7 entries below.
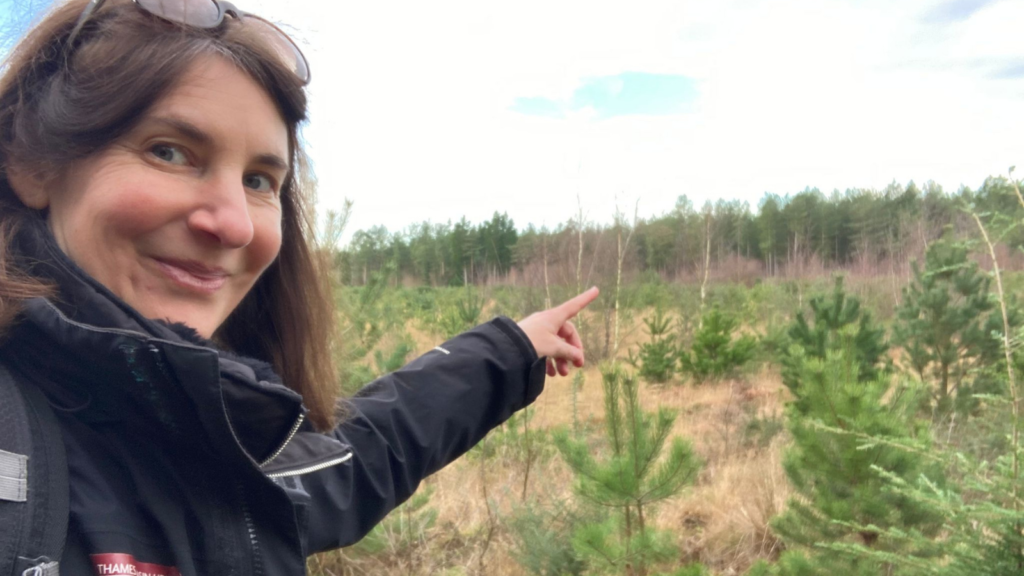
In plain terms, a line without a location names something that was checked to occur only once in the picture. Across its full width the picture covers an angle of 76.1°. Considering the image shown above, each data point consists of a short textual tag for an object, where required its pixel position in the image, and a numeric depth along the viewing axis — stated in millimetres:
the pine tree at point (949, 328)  6059
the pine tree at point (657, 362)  9227
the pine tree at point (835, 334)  5988
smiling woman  874
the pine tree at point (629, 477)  2398
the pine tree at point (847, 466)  2295
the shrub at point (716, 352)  8727
